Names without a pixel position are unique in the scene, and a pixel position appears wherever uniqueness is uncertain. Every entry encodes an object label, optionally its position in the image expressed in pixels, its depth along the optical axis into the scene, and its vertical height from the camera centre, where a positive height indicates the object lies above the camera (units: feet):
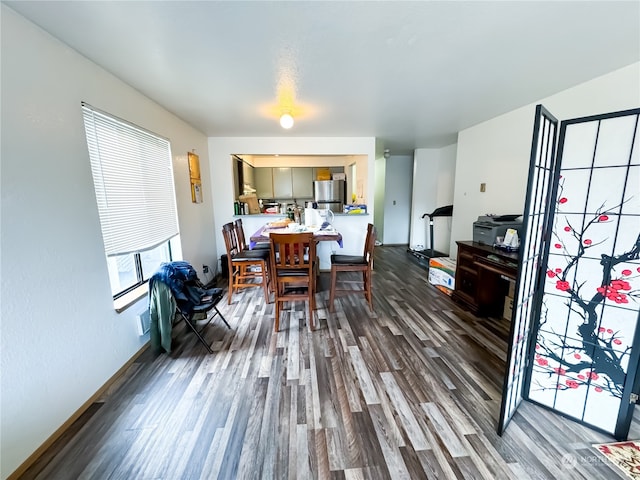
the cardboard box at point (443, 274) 11.07 -3.50
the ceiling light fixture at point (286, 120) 8.71 +2.89
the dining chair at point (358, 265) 9.41 -2.51
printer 8.77 -1.04
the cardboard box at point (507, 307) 8.87 -3.97
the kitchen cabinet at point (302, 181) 20.07 +1.63
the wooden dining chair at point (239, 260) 10.08 -2.45
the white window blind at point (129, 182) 6.02 +0.61
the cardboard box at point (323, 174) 19.72 +2.15
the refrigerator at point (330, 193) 18.42 +0.57
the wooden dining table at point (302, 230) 9.93 -1.40
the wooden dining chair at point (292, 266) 7.82 -2.20
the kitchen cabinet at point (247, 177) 16.60 +1.76
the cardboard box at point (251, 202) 15.03 -0.03
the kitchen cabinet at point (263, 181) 19.95 +1.66
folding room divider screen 4.20 -1.40
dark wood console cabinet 8.31 -2.98
